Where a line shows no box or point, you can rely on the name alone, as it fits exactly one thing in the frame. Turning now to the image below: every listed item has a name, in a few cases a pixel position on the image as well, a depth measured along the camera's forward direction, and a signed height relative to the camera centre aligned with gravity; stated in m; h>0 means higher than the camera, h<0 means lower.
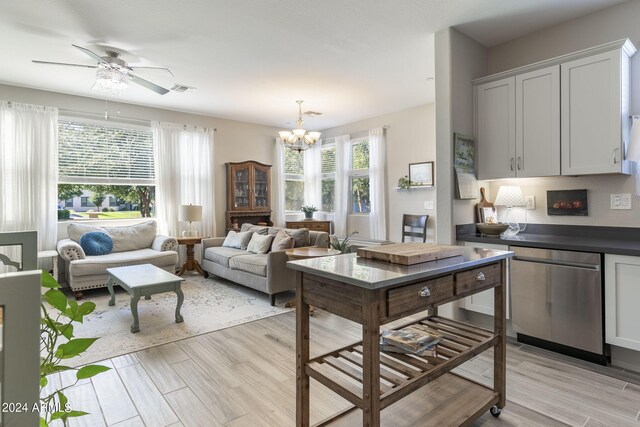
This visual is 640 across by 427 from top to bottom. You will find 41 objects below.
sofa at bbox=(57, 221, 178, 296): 4.21 -0.59
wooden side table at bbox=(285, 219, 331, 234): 6.79 -0.31
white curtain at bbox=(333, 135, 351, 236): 6.77 +0.50
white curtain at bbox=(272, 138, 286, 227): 6.91 +0.47
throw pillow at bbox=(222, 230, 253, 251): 5.10 -0.45
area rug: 2.90 -1.10
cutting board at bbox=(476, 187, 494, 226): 3.21 +0.00
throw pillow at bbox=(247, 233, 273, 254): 4.59 -0.47
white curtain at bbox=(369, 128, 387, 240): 6.09 +0.47
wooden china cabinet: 6.22 +0.31
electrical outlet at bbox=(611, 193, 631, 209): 2.62 +0.04
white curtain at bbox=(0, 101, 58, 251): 4.35 +0.56
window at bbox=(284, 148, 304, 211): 7.35 +0.65
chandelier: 5.04 +1.10
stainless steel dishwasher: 2.35 -0.69
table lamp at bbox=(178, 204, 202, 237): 5.45 -0.04
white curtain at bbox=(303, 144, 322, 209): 7.39 +0.72
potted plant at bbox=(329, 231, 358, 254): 4.53 -0.51
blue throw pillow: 4.59 -0.43
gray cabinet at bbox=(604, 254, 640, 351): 2.20 -0.62
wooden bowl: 2.87 -0.18
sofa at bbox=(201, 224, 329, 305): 3.94 -0.69
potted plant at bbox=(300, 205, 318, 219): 7.05 -0.01
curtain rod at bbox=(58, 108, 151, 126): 4.82 +1.44
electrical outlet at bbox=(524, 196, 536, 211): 3.12 +0.04
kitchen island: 1.32 -0.65
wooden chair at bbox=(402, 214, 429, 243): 5.38 -0.27
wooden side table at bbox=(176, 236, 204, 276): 5.46 -0.78
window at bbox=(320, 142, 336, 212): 7.24 +0.71
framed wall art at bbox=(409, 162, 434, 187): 5.46 +0.56
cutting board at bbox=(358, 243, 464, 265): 1.56 -0.22
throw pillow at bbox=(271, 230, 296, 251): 4.27 -0.42
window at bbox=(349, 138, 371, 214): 6.63 +0.65
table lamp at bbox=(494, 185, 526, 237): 3.08 +0.07
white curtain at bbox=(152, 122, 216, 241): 5.56 +0.64
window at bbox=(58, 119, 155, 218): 4.93 +0.72
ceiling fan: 3.44 +1.47
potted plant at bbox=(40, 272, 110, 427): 0.83 -0.32
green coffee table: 3.16 -0.69
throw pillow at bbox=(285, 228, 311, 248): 4.47 -0.37
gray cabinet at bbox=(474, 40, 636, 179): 2.46 +0.73
